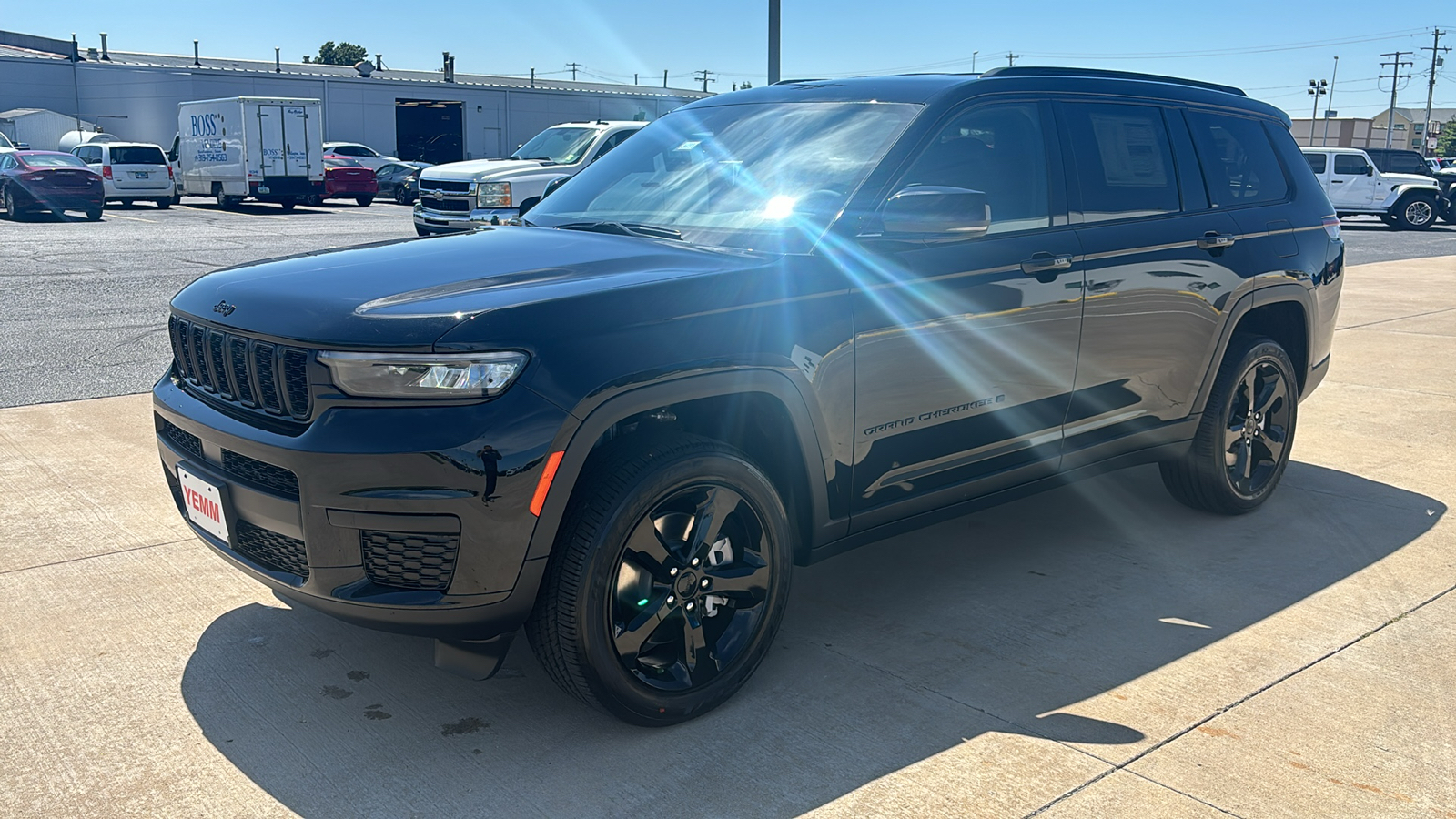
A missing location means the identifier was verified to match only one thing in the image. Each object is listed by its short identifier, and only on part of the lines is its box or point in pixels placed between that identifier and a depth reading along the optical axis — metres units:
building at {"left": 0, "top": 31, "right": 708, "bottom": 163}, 47.41
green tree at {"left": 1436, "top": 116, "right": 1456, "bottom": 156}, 141.75
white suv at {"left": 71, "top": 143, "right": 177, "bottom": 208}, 28.22
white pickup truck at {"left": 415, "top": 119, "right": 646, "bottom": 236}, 15.98
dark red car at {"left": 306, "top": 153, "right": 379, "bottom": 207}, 32.41
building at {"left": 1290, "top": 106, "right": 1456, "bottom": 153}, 130.00
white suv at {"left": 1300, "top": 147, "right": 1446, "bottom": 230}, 29.20
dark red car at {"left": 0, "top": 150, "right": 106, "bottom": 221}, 23.55
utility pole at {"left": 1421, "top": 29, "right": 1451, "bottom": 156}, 109.19
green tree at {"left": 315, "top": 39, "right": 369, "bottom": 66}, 113.69
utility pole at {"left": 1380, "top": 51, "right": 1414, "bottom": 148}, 116.62
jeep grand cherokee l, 2.97
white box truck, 28.84
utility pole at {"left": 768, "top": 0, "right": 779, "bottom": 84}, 15.34
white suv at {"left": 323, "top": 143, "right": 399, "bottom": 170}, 37.19
